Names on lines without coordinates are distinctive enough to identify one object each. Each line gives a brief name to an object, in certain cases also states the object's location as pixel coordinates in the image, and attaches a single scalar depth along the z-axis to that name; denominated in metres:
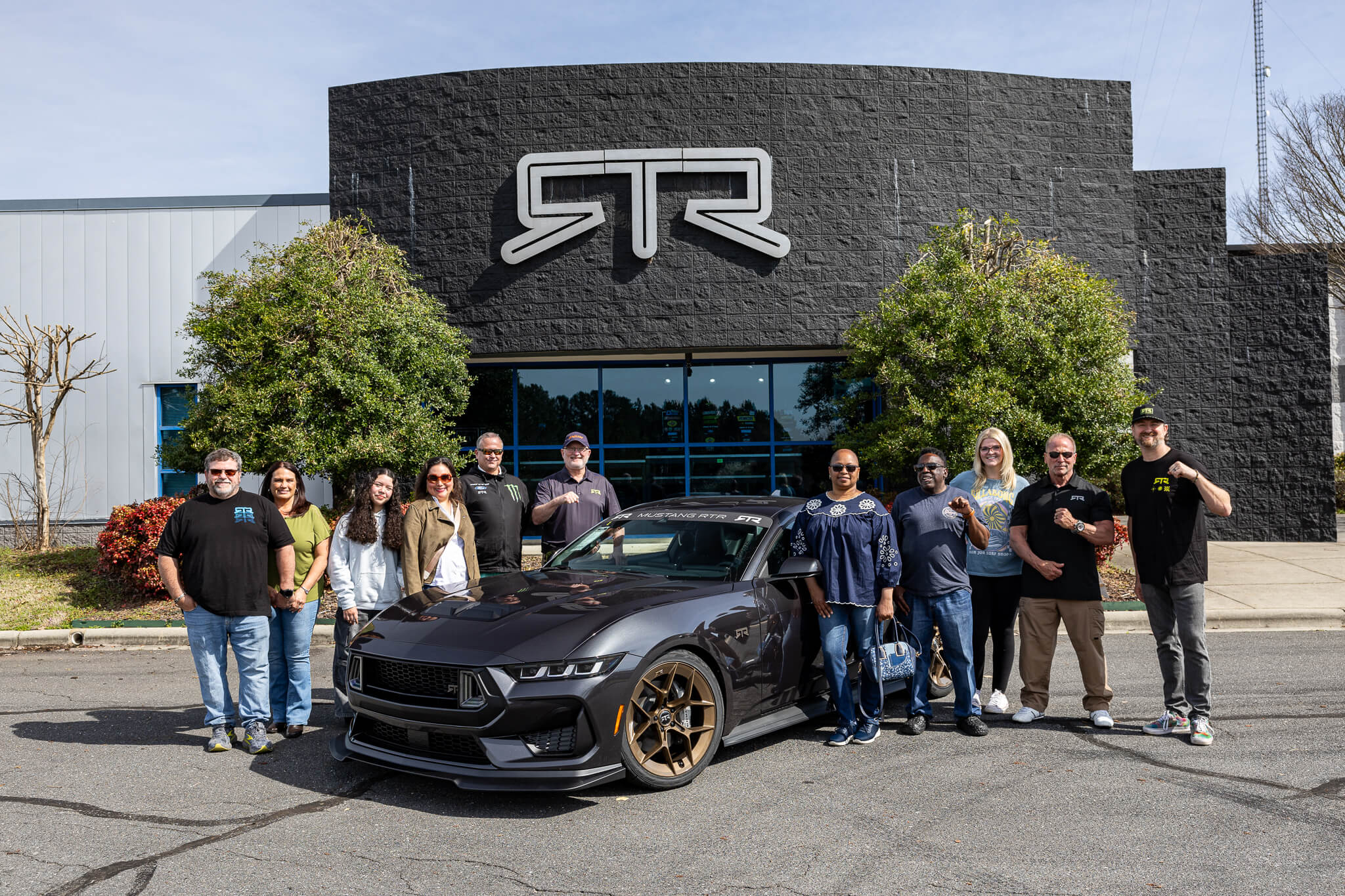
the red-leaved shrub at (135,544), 11.99
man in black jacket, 7.25
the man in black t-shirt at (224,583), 5.71
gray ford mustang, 4.54
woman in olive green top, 6.08
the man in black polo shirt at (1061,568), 6.03
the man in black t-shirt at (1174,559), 5.76
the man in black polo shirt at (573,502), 7.63
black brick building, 15.88
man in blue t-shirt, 5.96
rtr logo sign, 15.64
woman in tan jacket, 6.20
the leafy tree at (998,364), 12.30
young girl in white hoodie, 6.17
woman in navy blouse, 5.67
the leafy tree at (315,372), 12.94
